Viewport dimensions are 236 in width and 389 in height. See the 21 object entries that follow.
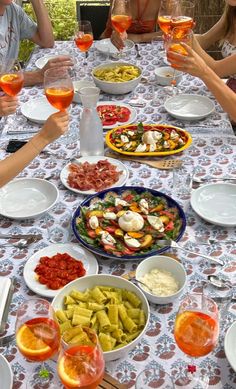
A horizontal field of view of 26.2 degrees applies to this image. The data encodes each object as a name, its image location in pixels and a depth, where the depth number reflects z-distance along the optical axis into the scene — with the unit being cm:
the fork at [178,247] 137
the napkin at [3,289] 123
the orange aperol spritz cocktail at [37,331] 100
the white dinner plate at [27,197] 158
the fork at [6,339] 116
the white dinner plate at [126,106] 206
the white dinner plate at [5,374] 105
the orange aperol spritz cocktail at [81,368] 92
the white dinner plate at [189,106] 208
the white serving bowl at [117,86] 227
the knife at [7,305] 120
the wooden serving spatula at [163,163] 179
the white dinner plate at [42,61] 262
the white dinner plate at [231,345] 108
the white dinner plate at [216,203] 152
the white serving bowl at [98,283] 121
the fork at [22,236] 148
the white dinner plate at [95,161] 168
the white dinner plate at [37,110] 211
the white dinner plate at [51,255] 129
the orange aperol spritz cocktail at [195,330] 101
